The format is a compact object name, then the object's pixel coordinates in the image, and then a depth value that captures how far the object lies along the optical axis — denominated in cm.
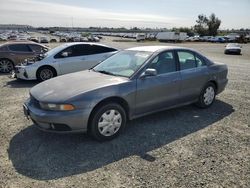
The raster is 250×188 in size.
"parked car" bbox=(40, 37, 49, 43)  3707
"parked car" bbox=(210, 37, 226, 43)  4969
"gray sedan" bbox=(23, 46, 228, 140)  311
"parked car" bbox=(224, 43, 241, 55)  2242
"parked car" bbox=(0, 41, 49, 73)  862
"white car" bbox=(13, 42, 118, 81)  692
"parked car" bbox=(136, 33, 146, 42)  5025
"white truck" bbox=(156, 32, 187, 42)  4912
